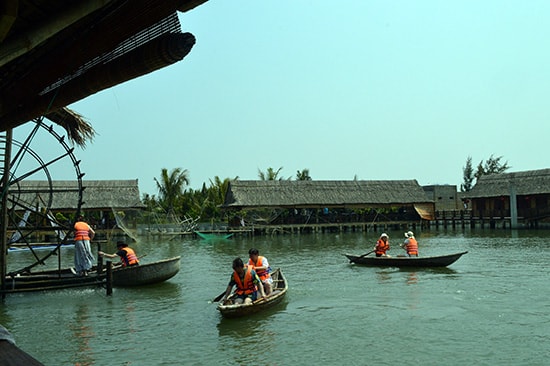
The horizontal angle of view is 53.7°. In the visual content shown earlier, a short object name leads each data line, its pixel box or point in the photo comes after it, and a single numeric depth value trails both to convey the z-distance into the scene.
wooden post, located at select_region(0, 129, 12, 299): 12.06
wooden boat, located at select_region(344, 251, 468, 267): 17.55
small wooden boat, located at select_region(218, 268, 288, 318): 10.31
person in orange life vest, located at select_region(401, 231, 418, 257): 18.53
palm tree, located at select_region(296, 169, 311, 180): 53.28
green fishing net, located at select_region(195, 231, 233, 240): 39.26
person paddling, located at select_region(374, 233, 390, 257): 19.27
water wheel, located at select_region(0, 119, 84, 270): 10.79
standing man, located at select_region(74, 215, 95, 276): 13.73
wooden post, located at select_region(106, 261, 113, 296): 13.04
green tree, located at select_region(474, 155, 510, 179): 66.75
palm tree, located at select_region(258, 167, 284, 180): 51.19
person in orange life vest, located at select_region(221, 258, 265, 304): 10.73
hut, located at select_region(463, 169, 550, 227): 43.17
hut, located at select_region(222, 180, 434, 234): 43.59
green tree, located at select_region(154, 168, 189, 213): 45.41
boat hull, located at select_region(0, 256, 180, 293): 12.94
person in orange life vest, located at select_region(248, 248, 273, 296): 11.80
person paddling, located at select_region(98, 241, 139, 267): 15.09
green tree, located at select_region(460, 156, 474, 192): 69.12
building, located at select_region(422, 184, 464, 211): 58.09
